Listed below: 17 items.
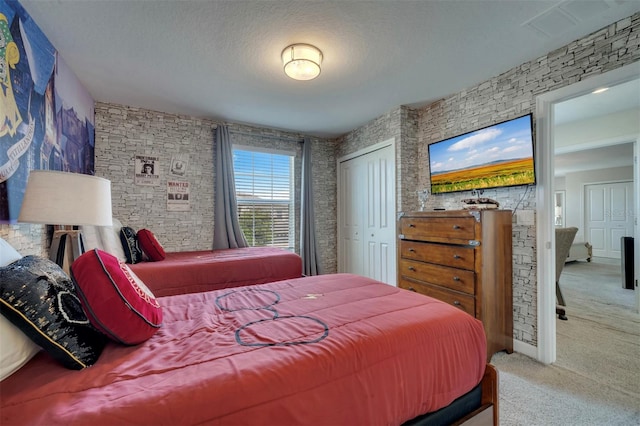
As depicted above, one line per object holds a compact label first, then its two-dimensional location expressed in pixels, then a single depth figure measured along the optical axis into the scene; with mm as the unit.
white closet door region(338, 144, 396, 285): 3596
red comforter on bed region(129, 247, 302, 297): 2316
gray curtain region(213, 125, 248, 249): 3707
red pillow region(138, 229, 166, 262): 2703
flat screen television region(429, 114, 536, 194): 2338
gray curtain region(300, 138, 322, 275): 4297
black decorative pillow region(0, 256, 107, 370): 790
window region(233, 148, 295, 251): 4051
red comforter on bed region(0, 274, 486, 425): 706
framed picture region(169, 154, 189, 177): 3521
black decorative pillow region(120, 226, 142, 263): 2535
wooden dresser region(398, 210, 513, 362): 2180
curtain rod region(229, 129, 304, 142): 3903
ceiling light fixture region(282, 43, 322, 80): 2068
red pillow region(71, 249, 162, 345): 923
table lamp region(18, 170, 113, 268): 1396
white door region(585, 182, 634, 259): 6328
